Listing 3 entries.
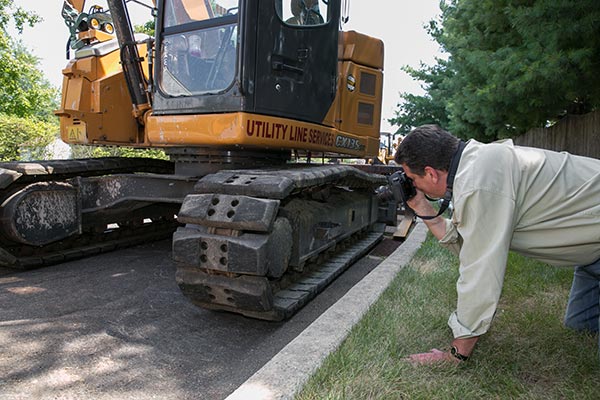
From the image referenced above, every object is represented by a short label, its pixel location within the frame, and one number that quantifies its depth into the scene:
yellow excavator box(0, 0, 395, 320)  3.31
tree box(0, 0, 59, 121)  16.92
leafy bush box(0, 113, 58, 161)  14.82
